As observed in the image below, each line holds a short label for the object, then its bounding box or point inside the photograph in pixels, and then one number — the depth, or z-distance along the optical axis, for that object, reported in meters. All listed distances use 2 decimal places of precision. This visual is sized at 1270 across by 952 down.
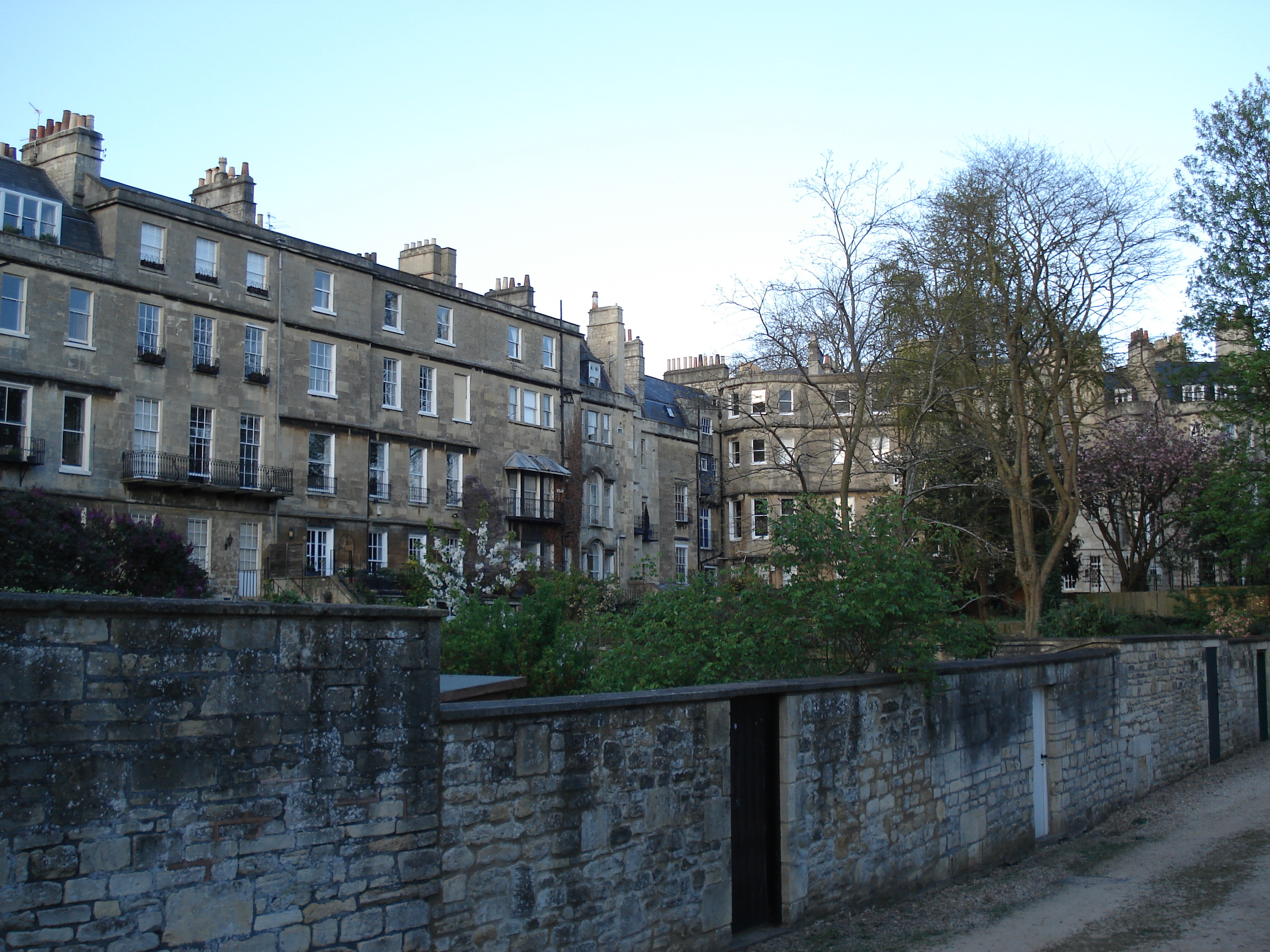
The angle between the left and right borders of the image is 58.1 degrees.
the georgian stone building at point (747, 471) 44.97
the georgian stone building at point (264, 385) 27.44
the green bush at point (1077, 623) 28.67
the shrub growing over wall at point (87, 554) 20.02
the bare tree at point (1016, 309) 23.73
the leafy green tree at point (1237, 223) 29.97
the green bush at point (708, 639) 12.34
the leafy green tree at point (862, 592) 12.01
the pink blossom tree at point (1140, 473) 42.75
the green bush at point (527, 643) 16.62
